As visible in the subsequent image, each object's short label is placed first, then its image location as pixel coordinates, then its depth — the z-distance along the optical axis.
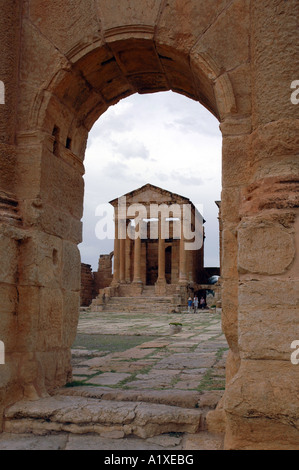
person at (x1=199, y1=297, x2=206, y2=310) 35.36
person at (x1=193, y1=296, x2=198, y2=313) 28.26
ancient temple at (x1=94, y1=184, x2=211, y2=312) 38.59
